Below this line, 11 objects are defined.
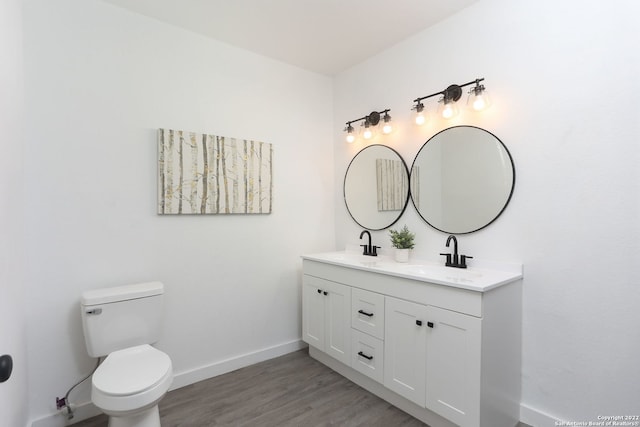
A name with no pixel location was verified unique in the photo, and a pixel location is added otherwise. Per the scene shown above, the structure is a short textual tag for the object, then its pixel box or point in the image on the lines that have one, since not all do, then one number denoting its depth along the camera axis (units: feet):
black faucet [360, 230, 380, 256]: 9.04
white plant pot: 7.86
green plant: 7.88
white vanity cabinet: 5.25
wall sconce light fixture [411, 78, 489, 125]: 6.59
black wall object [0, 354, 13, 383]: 2.22
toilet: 4.77
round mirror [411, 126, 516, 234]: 6.52
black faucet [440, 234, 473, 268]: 6.89
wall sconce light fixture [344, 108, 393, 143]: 8.60
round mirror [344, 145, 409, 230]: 8.47
